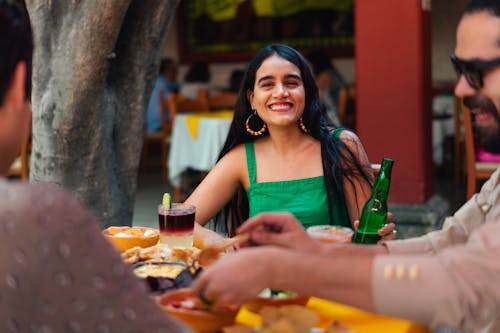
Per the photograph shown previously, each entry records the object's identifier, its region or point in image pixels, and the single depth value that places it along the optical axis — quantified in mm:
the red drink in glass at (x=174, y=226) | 2248
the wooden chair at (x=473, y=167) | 5551
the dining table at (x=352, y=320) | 1600
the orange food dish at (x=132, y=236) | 2223
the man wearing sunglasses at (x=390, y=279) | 1313
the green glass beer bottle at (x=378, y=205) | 2283
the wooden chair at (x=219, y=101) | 8078
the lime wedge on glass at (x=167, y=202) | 2248
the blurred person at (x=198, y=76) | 10924
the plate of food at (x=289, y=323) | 1432
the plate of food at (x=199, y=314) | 1495
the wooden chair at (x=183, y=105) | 7691
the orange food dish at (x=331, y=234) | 1985
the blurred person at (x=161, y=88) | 9133
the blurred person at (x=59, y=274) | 1062
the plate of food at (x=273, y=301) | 1611
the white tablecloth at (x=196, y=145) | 6934
